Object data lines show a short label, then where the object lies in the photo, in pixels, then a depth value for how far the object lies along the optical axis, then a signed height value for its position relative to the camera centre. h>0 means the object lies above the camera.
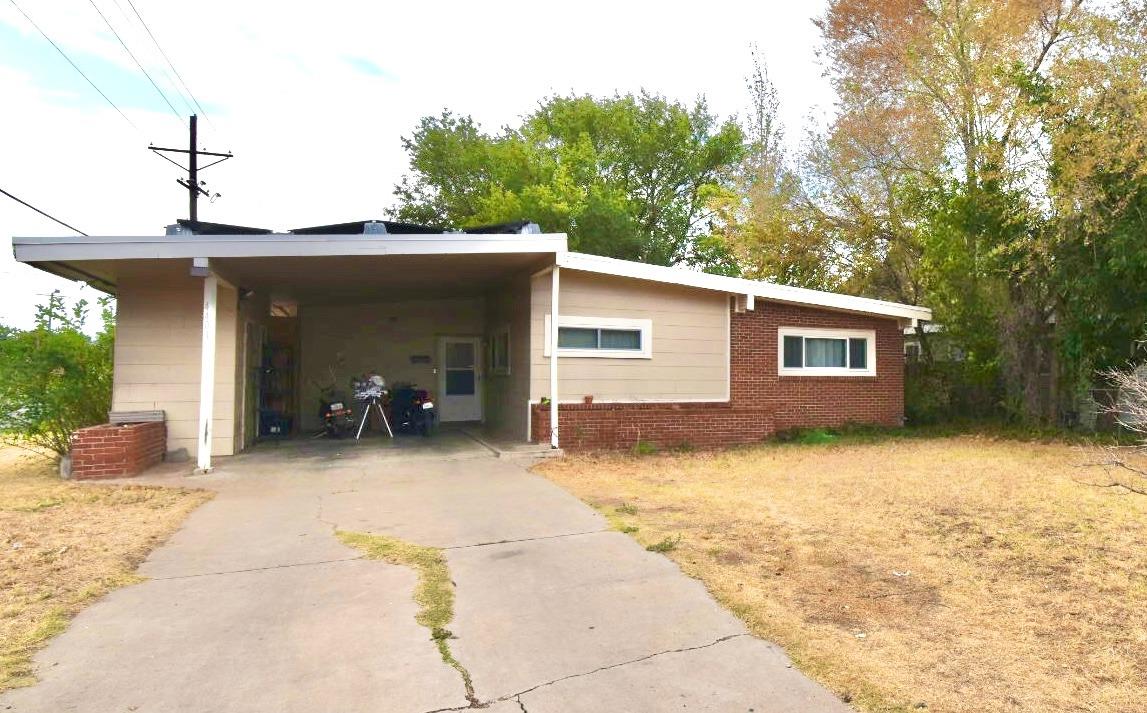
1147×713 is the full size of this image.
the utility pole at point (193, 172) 21.89 +6.07
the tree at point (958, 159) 13.05 +4.52
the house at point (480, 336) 9.77 +0.70
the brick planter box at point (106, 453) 8.86 -0.98
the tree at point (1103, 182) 11.23 +3.13
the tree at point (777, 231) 17.86 +3.67
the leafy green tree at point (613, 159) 29.00 +8.99
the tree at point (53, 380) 9.74 -0.11
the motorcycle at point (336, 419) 13.33 -0.83
